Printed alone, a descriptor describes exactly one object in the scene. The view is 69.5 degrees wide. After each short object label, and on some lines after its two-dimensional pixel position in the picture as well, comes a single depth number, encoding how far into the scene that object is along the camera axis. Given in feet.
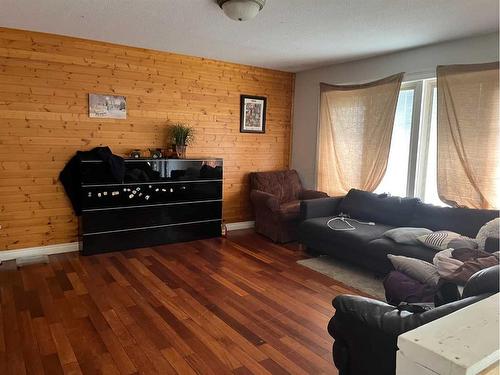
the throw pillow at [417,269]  8.05
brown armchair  15.66
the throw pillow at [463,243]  9.80
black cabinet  13.48
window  13.44
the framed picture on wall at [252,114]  17.76
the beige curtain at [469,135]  11.39
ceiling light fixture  8.84
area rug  11.03
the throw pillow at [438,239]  10.24
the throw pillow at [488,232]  9.76
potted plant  15.24
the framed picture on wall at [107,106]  13.84
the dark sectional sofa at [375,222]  11.18
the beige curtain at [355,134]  14.51
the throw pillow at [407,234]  11.02
